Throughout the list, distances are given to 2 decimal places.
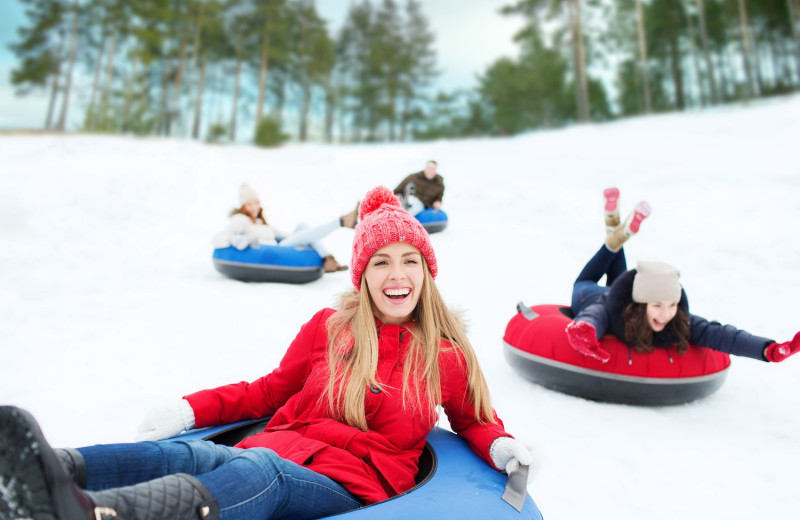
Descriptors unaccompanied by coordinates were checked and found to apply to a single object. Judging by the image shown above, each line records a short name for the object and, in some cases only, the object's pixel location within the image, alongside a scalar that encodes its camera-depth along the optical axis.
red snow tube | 2.98
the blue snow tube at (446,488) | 1.34
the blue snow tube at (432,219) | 7.83
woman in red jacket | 1.27
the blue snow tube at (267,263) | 5.50
